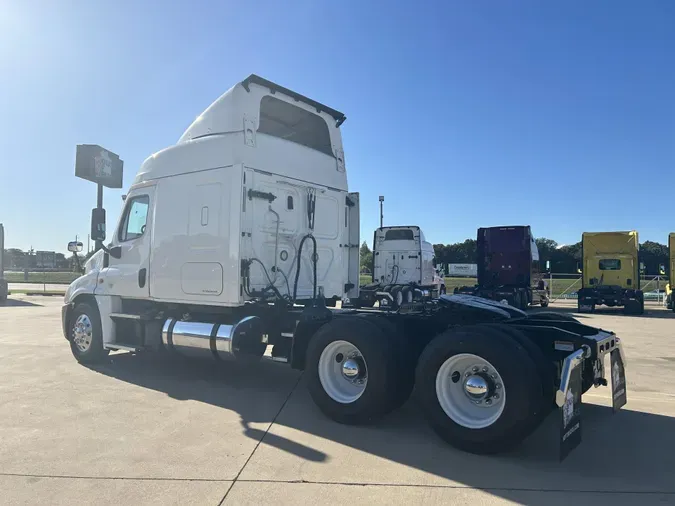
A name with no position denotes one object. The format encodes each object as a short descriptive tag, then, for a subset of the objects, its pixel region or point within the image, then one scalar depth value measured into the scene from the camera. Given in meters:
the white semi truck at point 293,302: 4.27
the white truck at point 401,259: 19.44
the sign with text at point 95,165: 8.11
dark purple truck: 18.94
